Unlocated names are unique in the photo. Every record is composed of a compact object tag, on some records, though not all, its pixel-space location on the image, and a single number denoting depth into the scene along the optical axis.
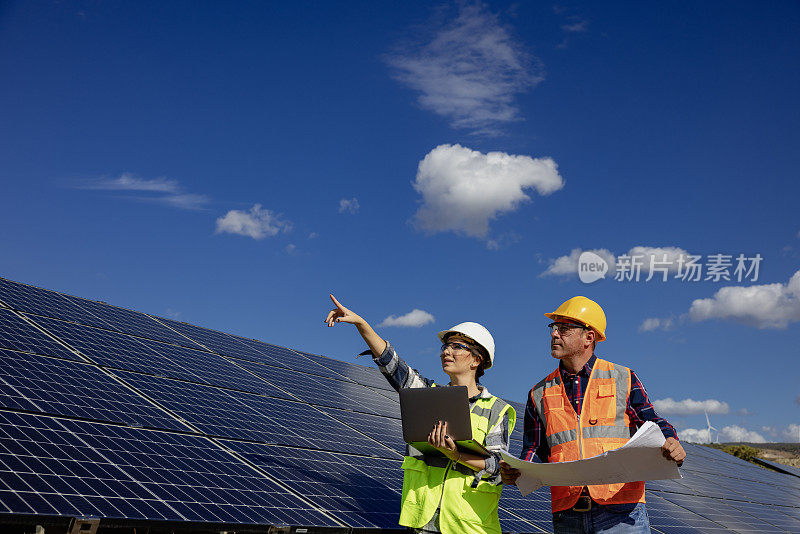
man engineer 5.57
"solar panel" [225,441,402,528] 7.81
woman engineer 5.89
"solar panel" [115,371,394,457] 9.33
